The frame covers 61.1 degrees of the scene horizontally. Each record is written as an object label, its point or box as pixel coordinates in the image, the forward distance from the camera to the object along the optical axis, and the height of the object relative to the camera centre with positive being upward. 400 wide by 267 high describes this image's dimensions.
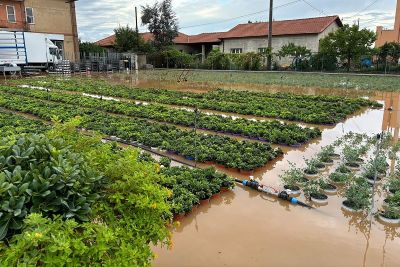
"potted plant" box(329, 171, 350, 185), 5.69 -1.90
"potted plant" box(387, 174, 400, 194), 5.28 -1.92
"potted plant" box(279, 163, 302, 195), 5.45 -1.95
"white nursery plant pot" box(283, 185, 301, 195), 5.39 -2.00
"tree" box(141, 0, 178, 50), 37.91 +4.42
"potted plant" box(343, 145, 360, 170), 6.42 -1.84
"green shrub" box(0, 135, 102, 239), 1.93 -0.72
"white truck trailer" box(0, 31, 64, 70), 25.75 +1.03
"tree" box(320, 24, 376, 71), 25.95 +1.56
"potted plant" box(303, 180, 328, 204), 5.13 -1.98
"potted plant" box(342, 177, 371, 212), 4.81 -1.91
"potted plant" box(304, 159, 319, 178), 6.14 -1.92
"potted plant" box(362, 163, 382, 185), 5.73 -1.90
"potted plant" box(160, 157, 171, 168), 6.41 -1.85
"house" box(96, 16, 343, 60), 33.66 +2.82
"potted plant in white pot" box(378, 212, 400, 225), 4.50 -2.06
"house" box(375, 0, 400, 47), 35.06 +3.22
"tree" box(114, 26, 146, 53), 38.09 +2.42
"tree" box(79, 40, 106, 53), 37.22 +1.67
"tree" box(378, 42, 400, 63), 26.52 +0.88
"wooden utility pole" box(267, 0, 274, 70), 29.18 +3.26
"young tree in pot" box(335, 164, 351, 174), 6.04 -1.89
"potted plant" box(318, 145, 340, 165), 6.74 -1.85
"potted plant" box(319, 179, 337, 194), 5.44 -1.99
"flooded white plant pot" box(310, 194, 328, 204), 5.11 -2.02
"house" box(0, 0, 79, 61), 29.70 +3.93
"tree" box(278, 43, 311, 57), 29.91 +1.01
